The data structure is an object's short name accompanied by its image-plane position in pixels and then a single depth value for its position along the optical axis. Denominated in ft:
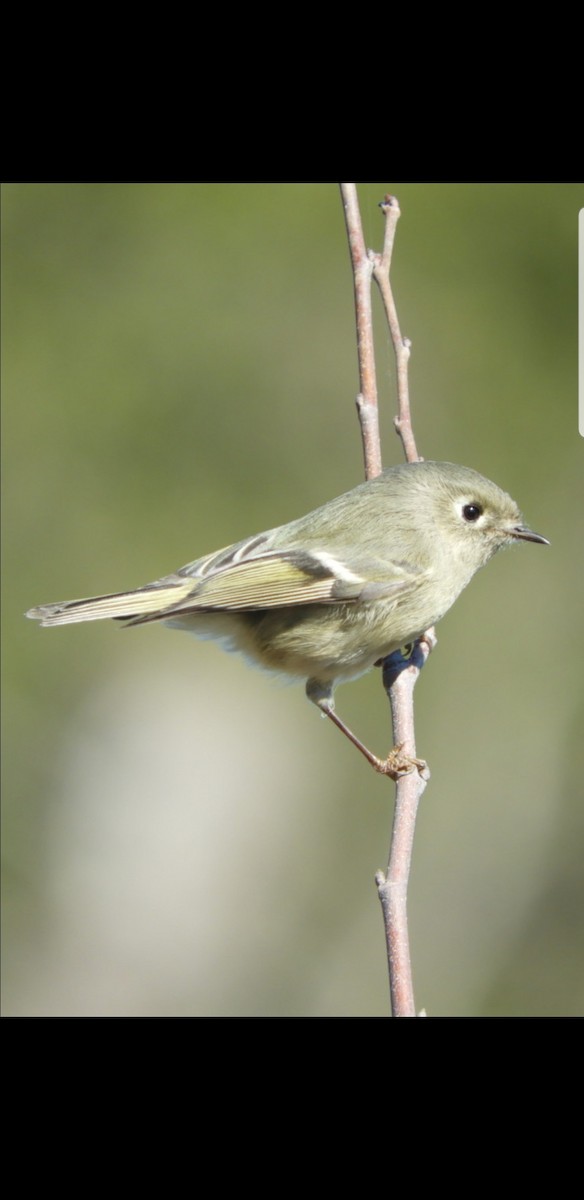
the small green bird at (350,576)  18.69
